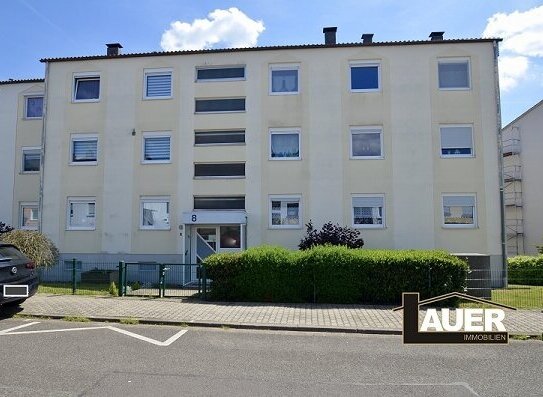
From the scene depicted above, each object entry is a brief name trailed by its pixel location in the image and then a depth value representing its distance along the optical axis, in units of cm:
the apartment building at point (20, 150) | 2078
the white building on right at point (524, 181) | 3148
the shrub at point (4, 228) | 1961
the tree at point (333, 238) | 1645
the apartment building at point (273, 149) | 1778
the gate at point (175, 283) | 1215
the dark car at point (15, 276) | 899
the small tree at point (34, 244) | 1592
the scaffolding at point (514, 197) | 3281
